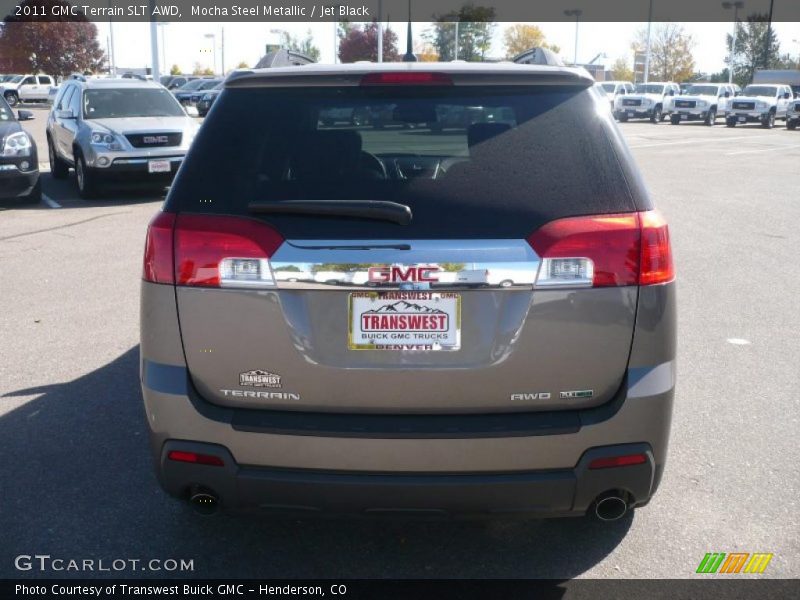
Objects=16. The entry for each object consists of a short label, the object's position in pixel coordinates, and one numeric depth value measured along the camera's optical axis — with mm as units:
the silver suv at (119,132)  14117
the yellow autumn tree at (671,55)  99000
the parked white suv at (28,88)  55956
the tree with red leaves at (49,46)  65312
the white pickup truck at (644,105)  47594
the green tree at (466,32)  76438
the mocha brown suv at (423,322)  2918
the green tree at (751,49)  105062
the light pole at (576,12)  89944
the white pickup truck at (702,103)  46250
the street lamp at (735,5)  89275
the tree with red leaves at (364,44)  69500
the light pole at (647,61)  71706
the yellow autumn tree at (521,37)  96000
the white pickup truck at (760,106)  44062
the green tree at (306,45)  92544
